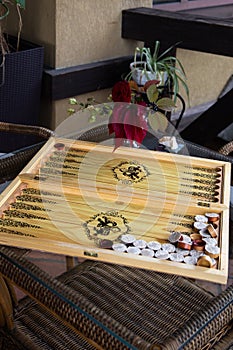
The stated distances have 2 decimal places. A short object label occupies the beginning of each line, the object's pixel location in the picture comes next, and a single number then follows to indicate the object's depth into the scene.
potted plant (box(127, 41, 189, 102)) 2.70
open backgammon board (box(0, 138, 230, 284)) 1.32
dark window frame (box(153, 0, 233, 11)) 3.52
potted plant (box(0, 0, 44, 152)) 2.74
